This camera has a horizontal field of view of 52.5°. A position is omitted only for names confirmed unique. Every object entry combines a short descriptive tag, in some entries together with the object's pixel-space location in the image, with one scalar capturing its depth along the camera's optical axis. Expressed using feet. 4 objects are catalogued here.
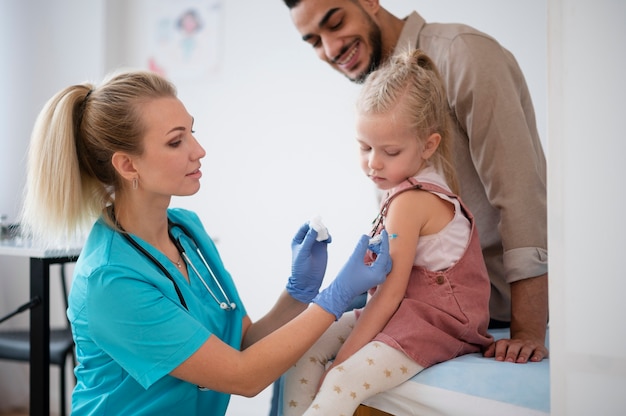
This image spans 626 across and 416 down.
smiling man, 4.39
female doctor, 3.95
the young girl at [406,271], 3.84
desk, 6.88
